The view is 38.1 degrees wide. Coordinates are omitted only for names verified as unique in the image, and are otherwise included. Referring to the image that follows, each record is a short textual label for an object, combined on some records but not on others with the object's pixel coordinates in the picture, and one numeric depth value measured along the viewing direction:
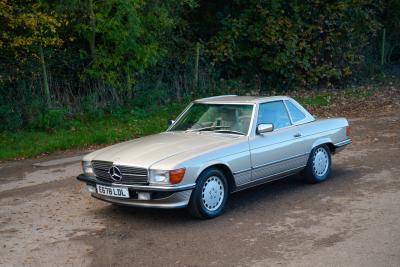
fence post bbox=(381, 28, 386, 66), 25.93
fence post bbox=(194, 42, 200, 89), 18.19
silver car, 6.68
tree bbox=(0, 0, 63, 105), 12.88
